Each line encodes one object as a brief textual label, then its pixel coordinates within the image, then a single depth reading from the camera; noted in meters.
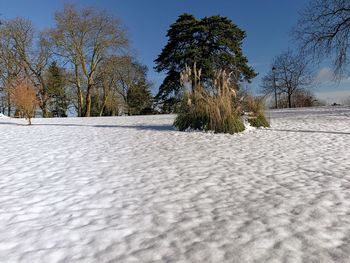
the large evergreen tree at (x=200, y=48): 28.73
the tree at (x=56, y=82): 32.88
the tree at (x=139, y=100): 39.16
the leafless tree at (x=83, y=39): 28.55
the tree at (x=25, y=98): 13.86
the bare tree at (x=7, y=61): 30.32
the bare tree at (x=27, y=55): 30.81
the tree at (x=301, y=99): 37.59
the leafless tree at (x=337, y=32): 15.41
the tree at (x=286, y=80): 37.97
